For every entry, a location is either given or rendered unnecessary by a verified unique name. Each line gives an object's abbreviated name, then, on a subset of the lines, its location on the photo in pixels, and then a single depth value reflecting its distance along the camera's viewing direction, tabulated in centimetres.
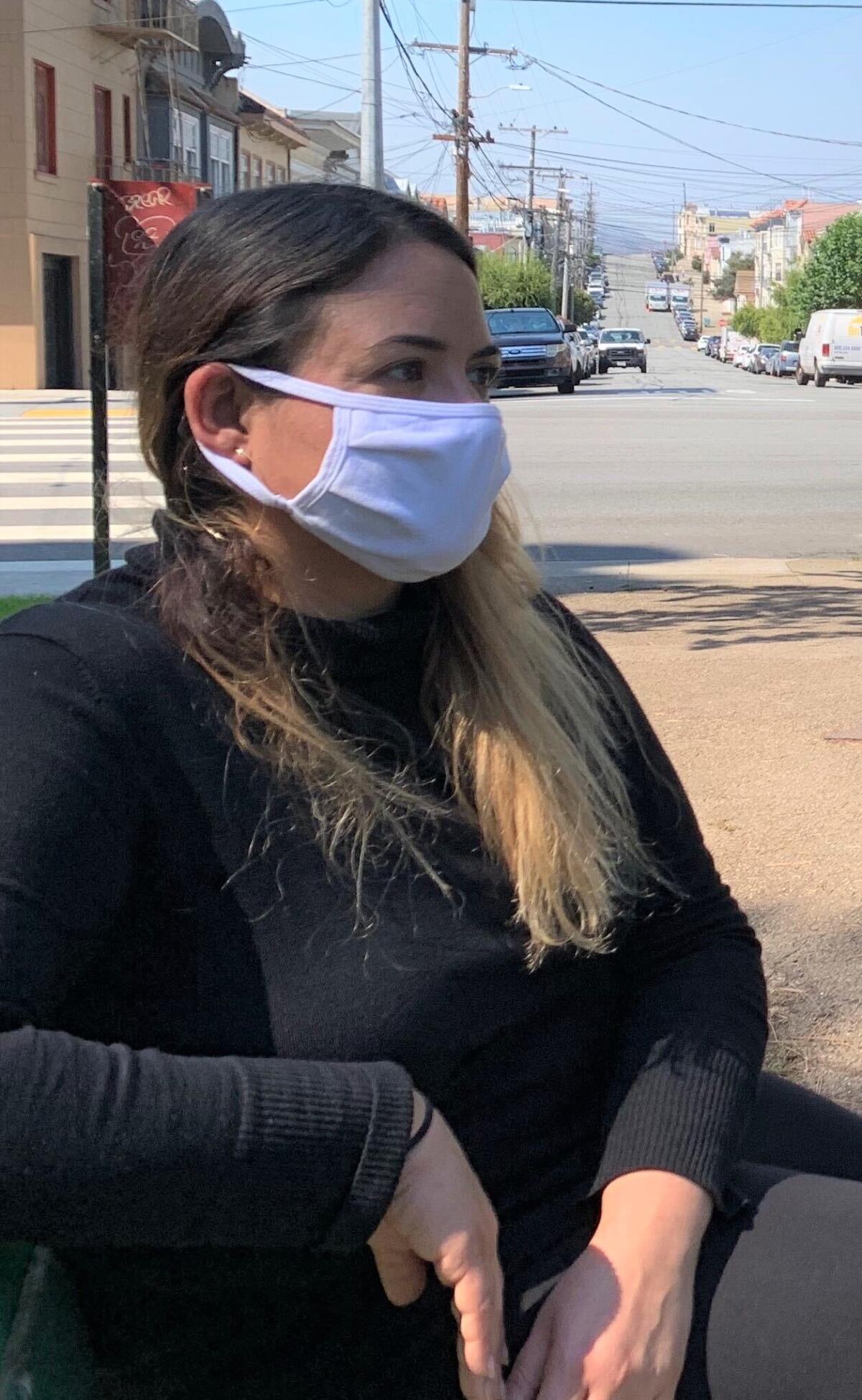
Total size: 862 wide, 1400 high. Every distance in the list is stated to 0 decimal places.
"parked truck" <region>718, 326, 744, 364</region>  8331
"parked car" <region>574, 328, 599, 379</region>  4181
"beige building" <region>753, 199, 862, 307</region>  12231
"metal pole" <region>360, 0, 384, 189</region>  1515
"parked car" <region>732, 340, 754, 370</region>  6812
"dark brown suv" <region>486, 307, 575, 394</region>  2945
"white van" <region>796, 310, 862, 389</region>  3819
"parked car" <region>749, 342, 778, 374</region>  5978
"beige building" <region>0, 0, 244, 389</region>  2938
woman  136
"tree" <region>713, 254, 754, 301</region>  15912
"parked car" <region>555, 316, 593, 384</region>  3503
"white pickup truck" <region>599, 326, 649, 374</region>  5288
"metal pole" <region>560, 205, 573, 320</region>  7312
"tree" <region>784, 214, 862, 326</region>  6650
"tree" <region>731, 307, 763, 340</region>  9456
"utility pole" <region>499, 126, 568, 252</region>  7557
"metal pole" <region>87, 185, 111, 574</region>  467
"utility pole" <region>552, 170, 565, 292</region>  8175
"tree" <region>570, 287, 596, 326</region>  8969
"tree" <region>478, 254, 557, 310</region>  4731
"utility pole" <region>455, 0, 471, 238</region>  3547
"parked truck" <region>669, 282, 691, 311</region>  14888
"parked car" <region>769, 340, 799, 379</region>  5504
